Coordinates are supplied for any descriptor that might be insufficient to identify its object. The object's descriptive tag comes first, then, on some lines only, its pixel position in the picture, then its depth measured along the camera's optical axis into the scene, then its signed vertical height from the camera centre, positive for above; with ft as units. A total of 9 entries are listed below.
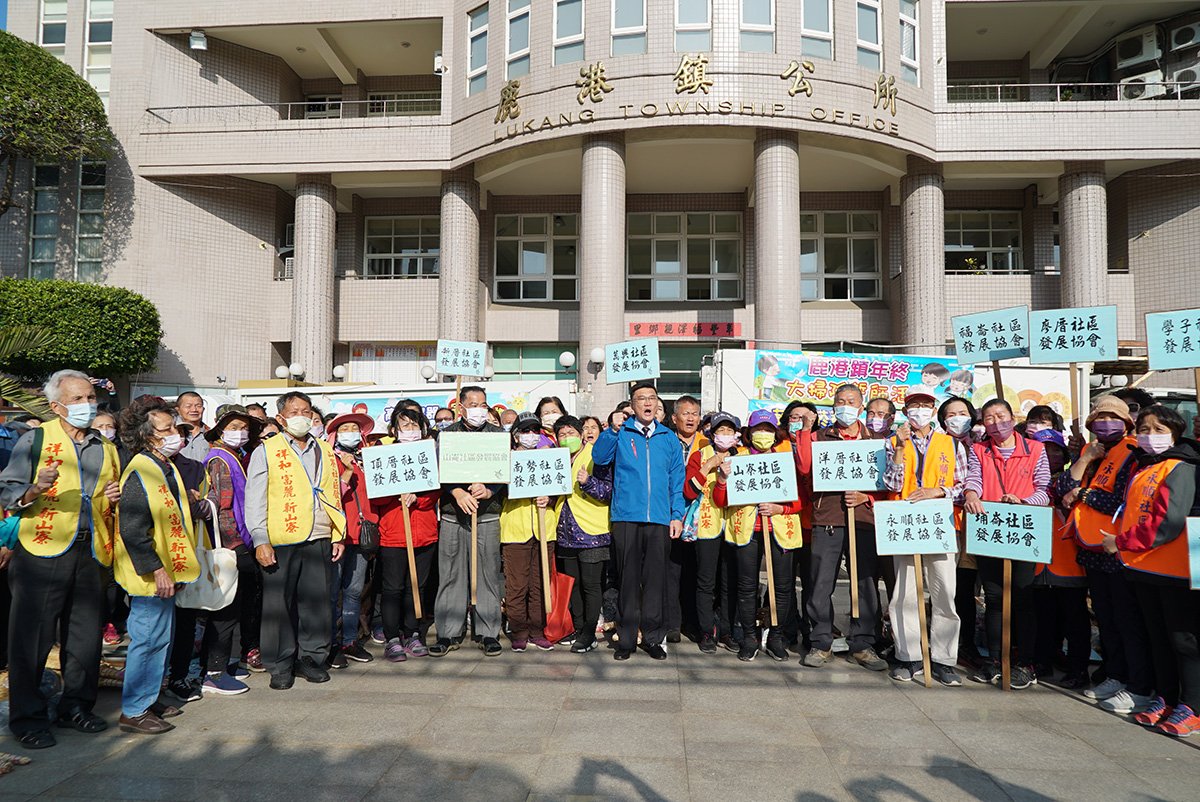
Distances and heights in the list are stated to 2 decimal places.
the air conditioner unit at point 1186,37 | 52.65 +29.45
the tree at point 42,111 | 47.16 +22.41
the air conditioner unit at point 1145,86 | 53.31 +26.45
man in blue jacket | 18.19 -2.22
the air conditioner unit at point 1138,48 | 53.88 +29.47
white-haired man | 12.87 -2.30
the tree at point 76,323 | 46.68 +7.22
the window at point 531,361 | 59.72 +5.84
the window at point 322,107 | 62.75 +29.18
